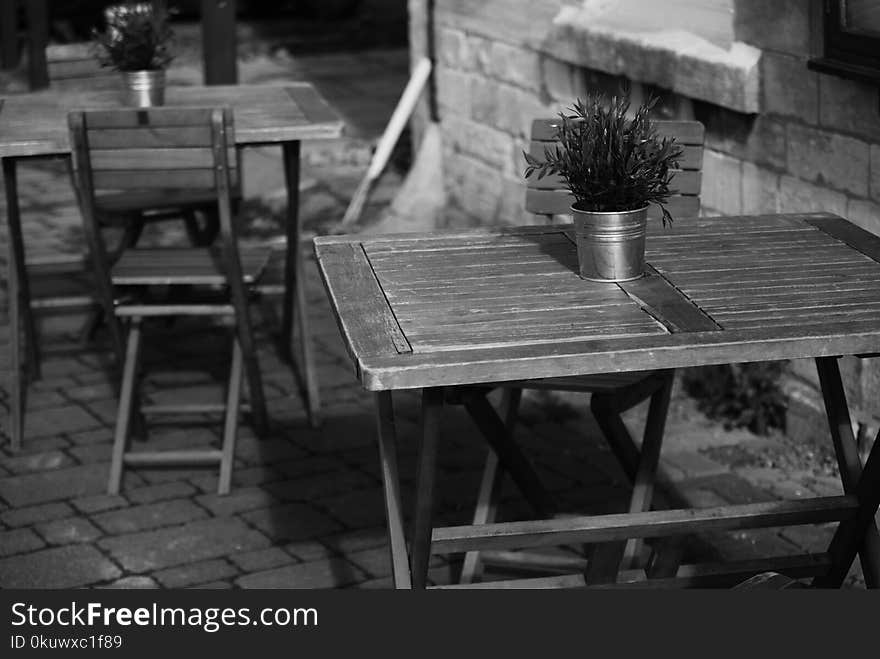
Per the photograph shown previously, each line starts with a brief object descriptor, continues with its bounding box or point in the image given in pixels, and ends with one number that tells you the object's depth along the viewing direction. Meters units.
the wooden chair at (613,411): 3.62
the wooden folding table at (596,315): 2.79
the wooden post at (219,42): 6.92
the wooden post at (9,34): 11.59
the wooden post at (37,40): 10.15
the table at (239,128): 4.85
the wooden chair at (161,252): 4.57
